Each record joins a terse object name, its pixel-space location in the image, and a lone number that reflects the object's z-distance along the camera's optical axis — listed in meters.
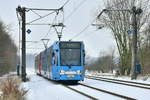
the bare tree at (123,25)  47.75
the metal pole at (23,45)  34.06
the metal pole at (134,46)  35.22
